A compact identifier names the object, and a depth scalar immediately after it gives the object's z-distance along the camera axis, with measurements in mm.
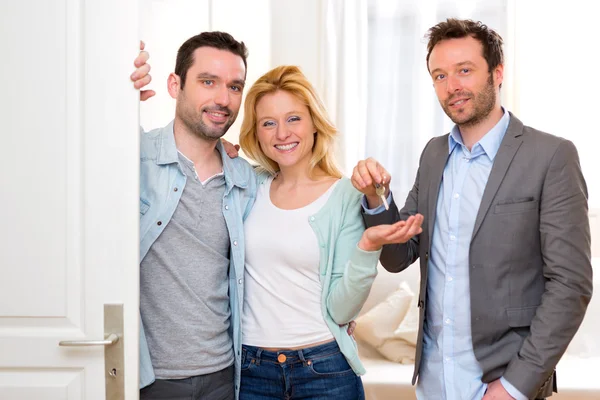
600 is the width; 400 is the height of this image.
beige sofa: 3082
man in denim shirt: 1812
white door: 1667
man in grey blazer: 1613
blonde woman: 1878
